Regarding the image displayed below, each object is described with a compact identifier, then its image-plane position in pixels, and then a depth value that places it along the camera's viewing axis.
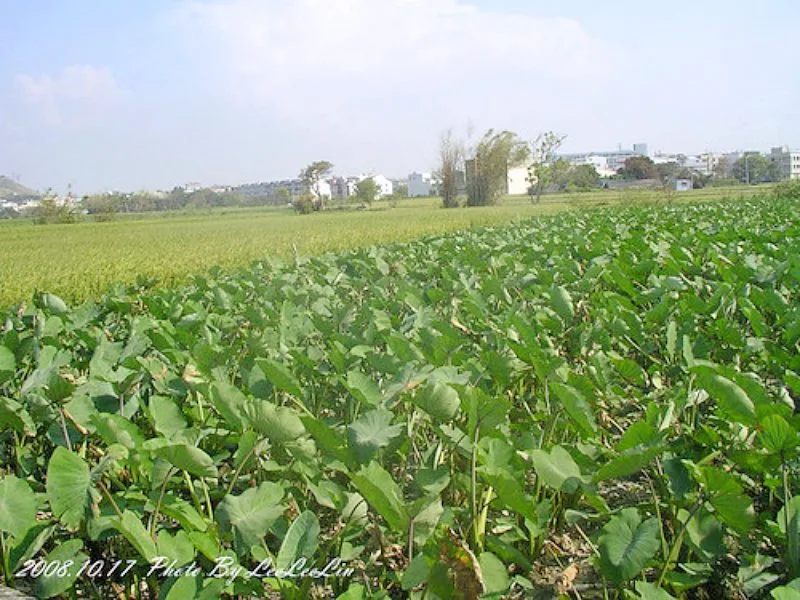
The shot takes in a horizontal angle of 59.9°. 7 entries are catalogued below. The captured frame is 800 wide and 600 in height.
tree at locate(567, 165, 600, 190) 71.00
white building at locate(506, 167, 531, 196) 65.69
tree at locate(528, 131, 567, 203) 59.50
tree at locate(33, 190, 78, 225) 45.06
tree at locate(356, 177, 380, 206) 65.56
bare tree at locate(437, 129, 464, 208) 47.16
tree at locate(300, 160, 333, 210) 64.12
